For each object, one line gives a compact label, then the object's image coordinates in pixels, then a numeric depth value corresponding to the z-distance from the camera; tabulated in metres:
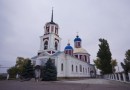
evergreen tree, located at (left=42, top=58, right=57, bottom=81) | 22.60
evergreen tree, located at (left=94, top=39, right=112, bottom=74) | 30.49
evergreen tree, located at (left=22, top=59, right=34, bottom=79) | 25.88
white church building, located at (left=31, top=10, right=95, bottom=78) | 27.50
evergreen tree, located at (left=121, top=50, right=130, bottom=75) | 34.01
